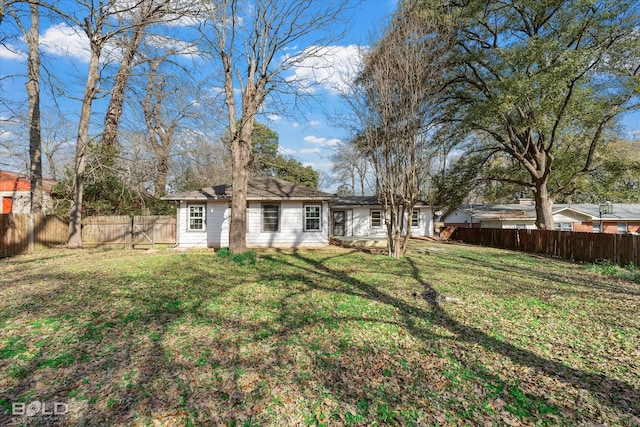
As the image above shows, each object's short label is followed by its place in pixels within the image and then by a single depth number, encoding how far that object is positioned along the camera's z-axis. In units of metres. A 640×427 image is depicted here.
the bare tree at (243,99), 11.30
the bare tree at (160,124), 14.14
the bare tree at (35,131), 12.20
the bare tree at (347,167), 37.78
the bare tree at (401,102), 11.34
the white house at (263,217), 14.96
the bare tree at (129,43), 10.65
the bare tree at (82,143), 13.56
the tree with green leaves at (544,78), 13.31
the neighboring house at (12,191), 23.37
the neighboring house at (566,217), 26.72
